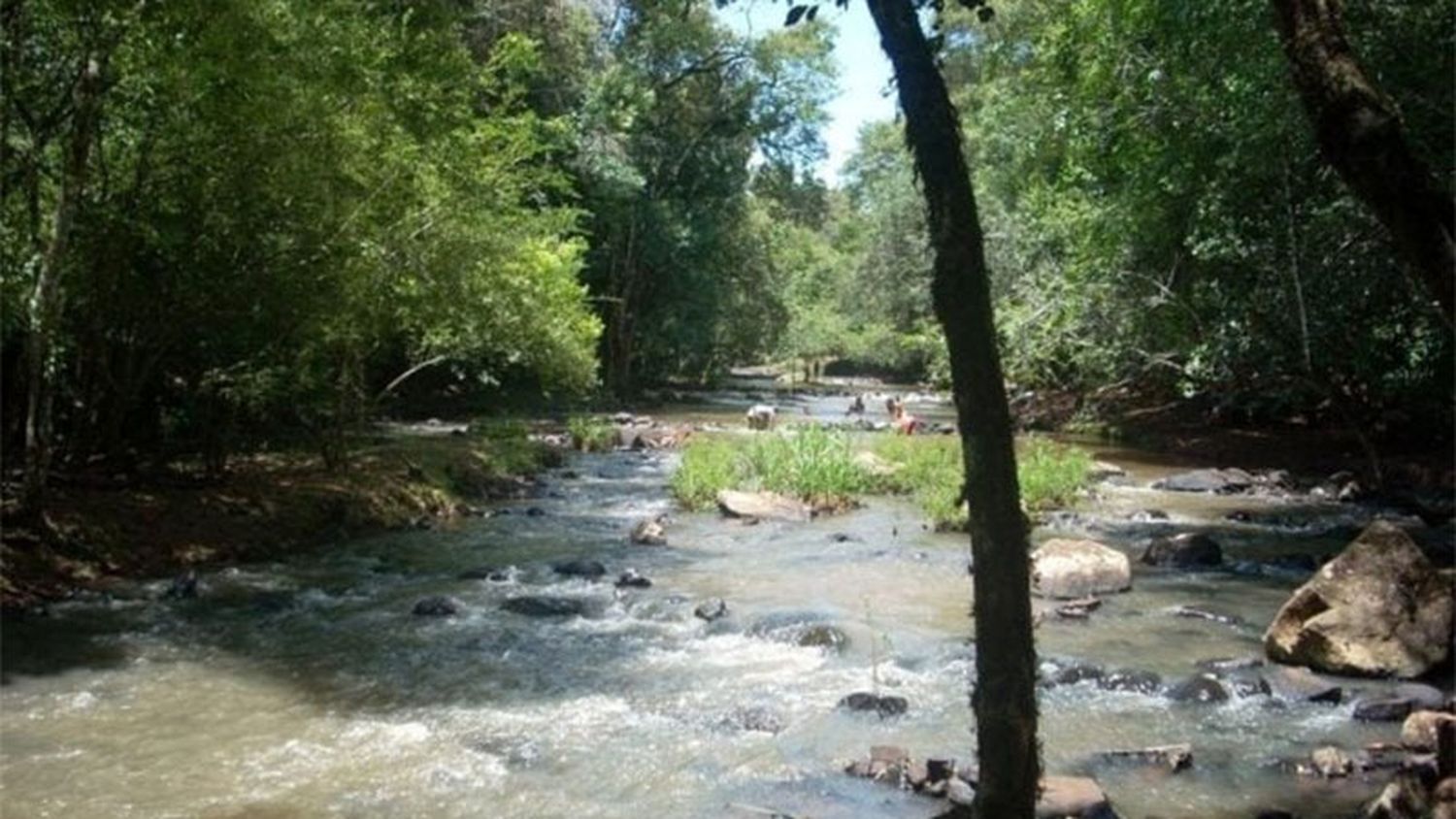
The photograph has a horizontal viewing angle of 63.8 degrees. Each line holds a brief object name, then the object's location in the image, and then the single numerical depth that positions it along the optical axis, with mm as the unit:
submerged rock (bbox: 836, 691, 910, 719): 8867
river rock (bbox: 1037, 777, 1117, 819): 6438
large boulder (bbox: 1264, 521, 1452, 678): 9273
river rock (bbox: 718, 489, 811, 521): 18016
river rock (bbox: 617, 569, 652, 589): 13305
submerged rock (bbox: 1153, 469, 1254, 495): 20672
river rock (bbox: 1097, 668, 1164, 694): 9336
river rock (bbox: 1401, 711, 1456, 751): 7480
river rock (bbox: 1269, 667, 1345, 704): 8828
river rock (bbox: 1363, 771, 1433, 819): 5809
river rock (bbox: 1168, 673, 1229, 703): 9031
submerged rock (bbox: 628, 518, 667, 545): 15953
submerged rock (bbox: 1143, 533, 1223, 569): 14258
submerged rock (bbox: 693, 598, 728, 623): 11914
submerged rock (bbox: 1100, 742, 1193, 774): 7566
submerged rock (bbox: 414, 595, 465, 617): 11891
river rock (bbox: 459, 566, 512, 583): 13578
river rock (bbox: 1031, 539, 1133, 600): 12578
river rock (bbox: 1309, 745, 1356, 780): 7320
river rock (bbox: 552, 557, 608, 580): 13867
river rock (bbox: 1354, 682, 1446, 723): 8367
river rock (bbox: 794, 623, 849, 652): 10867
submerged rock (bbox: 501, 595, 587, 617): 12133
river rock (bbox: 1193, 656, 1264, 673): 9727
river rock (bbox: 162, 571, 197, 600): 12000
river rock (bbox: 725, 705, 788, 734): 8547
